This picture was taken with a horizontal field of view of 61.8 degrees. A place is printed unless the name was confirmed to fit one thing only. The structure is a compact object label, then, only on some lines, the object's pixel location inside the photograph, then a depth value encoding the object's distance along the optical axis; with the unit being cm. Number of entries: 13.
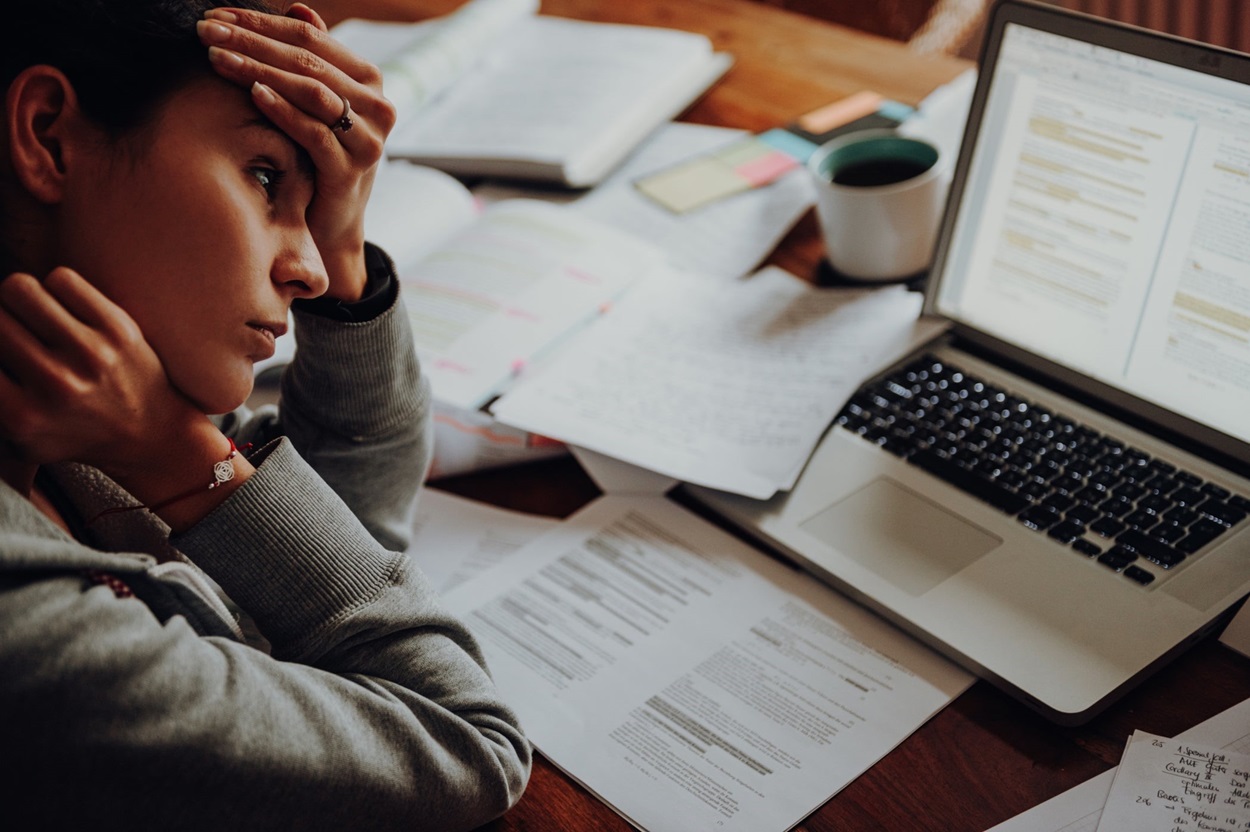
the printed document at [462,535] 81
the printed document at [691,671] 63
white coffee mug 100
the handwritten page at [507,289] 97
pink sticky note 125
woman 47
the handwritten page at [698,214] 114
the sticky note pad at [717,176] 123
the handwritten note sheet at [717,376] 85
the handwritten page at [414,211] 113
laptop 69
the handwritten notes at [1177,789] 57
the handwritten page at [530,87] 126
